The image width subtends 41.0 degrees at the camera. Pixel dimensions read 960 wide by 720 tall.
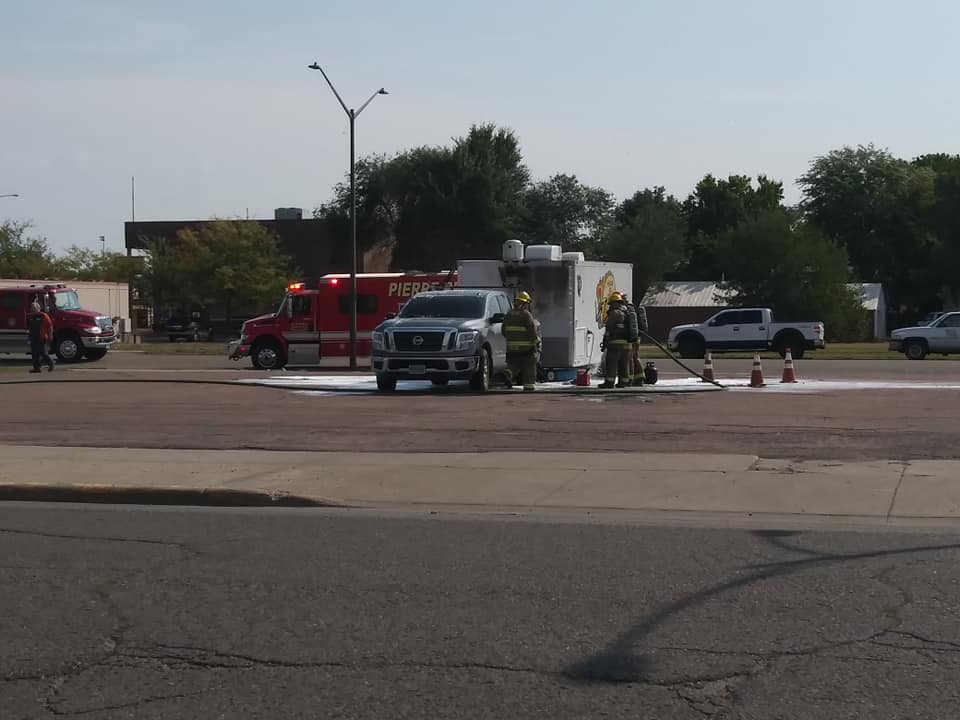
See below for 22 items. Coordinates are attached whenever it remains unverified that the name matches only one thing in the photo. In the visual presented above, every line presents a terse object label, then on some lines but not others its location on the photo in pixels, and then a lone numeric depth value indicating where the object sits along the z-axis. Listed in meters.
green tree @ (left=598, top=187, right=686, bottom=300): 81.31
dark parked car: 70.00
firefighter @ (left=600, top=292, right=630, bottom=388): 23.05
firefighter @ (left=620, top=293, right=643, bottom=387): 23.08
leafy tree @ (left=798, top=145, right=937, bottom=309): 89.69
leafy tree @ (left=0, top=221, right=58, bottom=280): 79.94
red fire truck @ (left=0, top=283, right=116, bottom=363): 39.19
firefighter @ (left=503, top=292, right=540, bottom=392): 23.11
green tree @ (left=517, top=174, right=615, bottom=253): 80.50
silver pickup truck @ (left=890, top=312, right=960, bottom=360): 40.34
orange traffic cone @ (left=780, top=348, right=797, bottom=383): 24.91
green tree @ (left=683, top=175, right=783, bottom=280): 108.88
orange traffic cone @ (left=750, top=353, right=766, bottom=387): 23.86
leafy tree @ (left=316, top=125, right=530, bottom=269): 75.81
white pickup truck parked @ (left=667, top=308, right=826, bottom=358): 44.00
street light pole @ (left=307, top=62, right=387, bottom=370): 33.50
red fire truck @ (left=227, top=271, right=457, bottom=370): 34.94
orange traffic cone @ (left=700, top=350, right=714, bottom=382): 24.49
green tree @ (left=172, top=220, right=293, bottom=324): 73.62
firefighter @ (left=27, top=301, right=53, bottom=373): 31.67
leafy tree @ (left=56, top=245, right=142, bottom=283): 81.69
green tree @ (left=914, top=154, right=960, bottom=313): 81.38
